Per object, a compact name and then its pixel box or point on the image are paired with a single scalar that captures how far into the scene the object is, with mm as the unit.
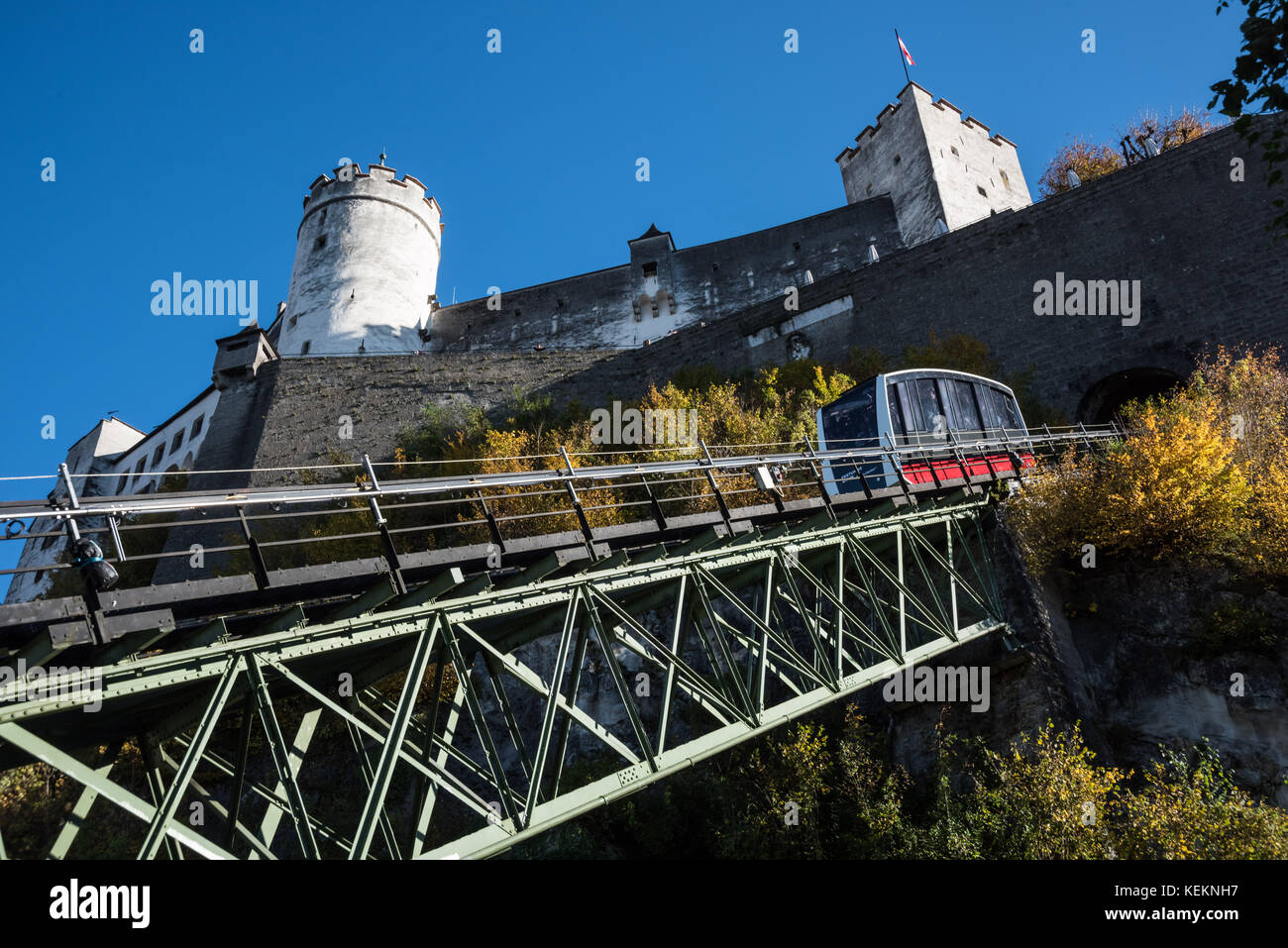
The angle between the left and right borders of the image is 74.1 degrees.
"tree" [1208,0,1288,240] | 7340
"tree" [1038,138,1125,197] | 42844
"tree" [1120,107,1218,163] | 39469
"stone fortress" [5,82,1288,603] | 23672
